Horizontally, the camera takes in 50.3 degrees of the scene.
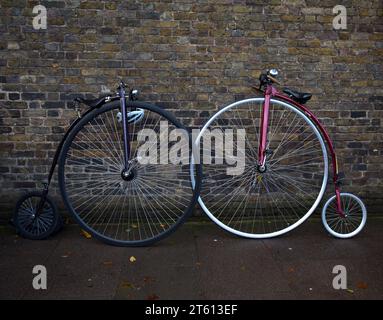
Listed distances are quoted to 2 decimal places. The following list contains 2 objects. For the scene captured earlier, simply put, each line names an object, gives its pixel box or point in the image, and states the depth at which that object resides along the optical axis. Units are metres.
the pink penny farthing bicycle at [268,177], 4.04
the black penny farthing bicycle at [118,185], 3.78
